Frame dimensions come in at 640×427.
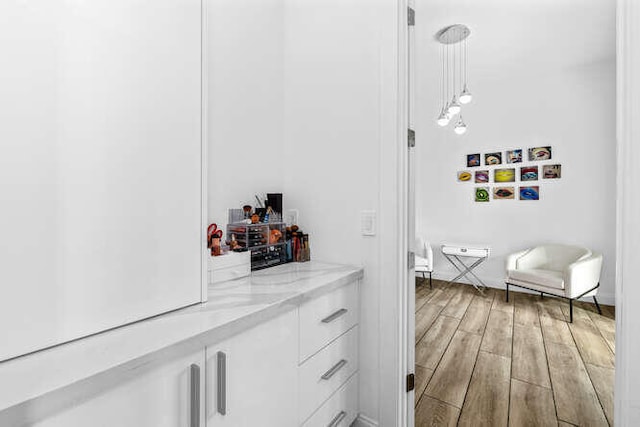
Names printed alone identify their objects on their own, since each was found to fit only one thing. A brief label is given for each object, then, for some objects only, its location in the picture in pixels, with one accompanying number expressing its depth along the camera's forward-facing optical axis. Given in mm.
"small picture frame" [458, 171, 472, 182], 4602
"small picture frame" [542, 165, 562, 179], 3945
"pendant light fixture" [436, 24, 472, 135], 2866
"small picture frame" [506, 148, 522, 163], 4207
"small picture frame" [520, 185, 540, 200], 4105
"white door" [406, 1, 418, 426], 1568
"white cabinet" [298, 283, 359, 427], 1240
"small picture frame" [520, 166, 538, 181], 4098
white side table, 4195
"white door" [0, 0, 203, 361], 703
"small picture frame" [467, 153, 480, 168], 4525
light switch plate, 1569
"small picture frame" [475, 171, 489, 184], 4445
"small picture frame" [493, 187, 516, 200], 4277
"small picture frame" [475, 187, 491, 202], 4469
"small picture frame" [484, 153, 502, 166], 4352
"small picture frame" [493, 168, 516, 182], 4250
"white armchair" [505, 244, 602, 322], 3180
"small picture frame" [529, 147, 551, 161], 4016
